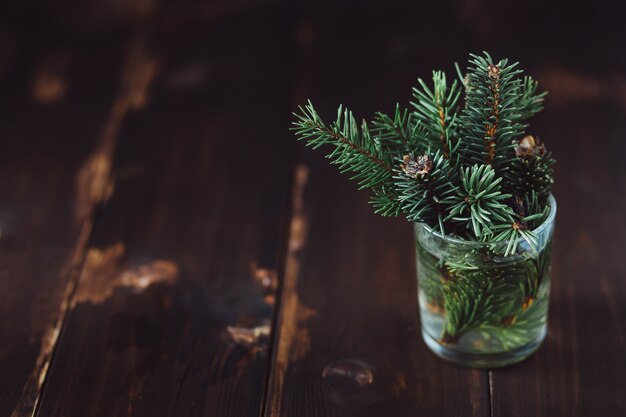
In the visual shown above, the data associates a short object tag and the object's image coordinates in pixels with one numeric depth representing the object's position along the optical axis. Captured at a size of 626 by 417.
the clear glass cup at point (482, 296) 0.71
